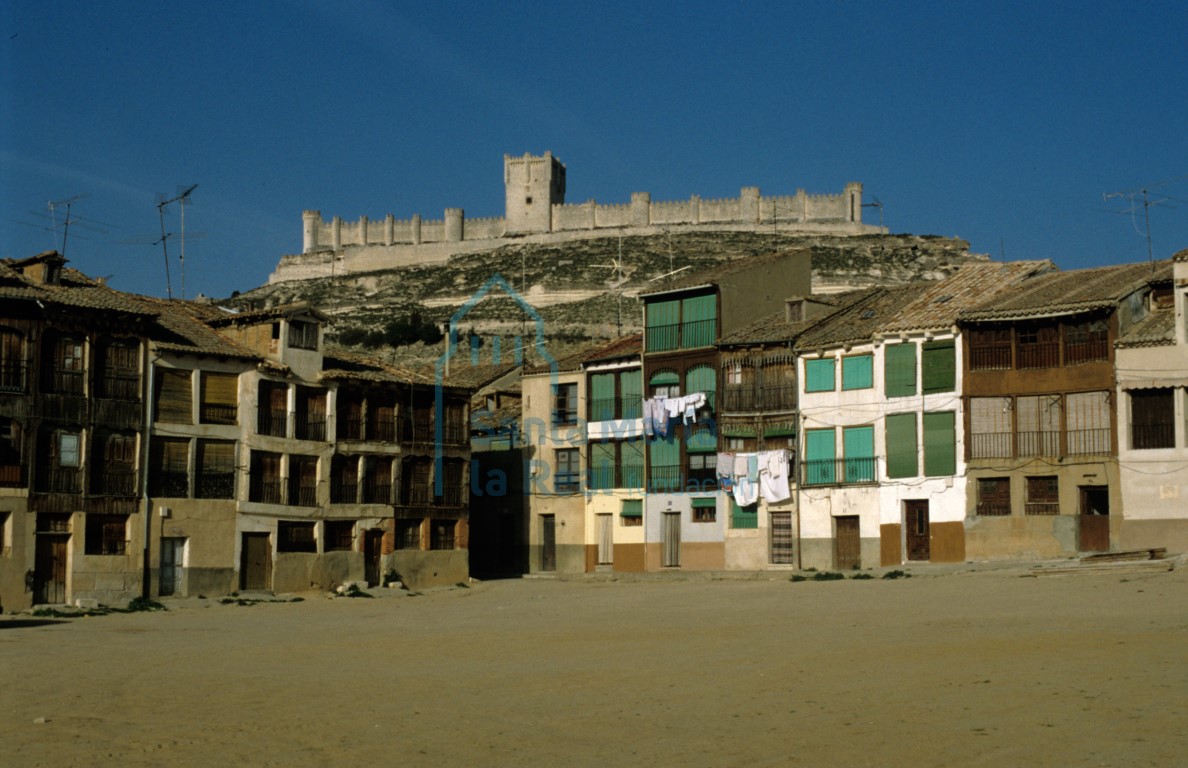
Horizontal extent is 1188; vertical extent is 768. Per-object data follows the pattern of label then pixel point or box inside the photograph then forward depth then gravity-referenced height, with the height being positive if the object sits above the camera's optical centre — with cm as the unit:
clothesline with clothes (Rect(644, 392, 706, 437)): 5519 +339
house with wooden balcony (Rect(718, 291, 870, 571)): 5259 +304
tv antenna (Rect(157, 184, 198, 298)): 5650 +1086
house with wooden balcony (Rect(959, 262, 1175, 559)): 4422 +282
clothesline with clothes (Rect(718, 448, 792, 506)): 5234 +109
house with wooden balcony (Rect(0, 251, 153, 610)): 4091 +165
